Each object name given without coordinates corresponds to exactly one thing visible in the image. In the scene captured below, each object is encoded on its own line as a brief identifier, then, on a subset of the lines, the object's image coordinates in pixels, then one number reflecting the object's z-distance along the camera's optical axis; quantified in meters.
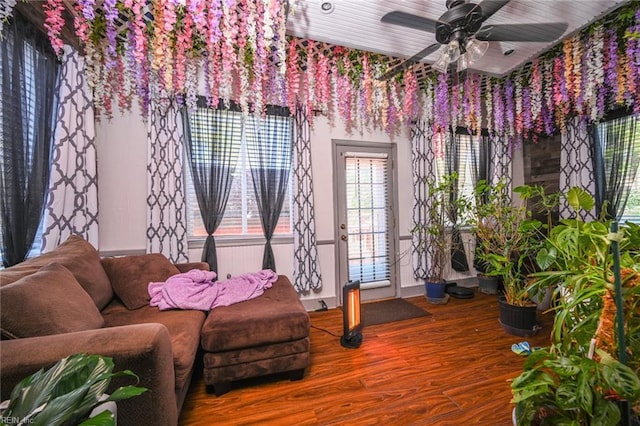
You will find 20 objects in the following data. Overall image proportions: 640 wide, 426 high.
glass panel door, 3.24
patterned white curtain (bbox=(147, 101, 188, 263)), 2.52
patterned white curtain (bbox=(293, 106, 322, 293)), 2.95
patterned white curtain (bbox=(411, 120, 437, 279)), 3.43
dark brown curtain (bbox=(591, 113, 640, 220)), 3.03
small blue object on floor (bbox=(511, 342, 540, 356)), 1.07
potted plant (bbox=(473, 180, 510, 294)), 2.67
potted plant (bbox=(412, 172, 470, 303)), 3.18
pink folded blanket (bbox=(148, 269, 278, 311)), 1.87
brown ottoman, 1.57
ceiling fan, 1.62
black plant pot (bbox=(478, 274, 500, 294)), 3.42
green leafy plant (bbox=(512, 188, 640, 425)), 0.69
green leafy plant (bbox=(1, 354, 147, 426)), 0.58
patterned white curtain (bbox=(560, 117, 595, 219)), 3.37
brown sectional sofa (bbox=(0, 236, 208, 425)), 0.95
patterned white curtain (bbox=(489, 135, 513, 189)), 3.82
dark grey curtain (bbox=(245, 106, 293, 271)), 2.88
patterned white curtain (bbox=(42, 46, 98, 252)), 2.02
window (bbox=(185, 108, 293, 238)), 2.73
